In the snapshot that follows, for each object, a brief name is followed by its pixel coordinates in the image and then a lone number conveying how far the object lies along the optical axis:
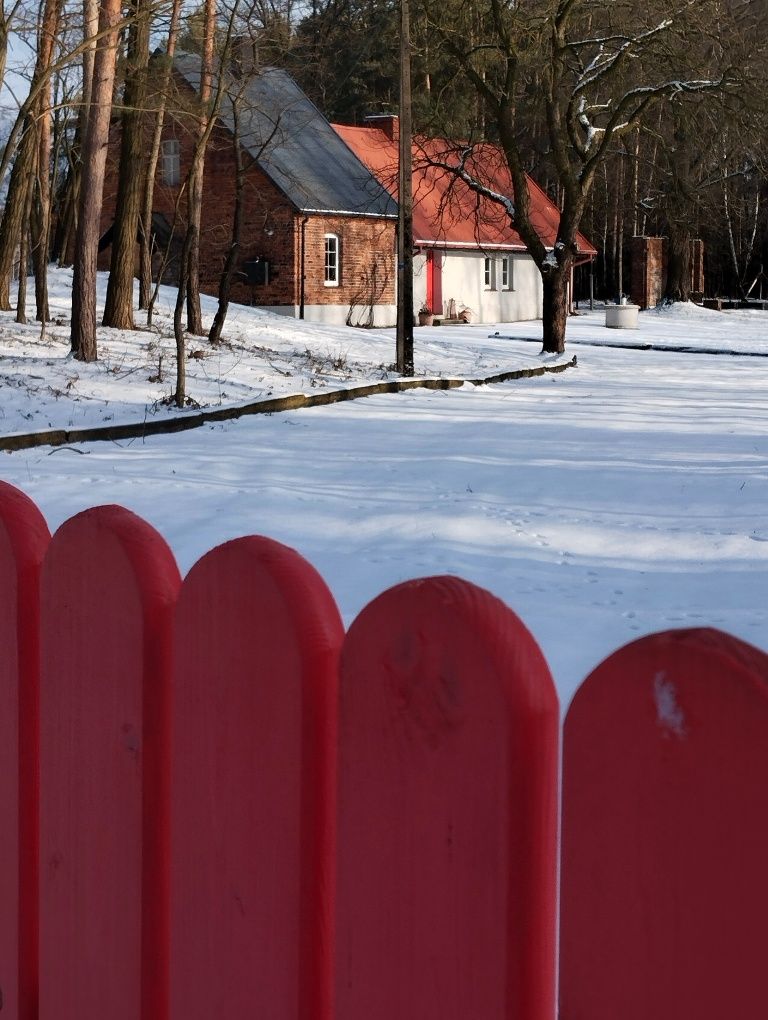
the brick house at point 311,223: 38.25
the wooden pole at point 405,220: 20.61
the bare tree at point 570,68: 25.55
